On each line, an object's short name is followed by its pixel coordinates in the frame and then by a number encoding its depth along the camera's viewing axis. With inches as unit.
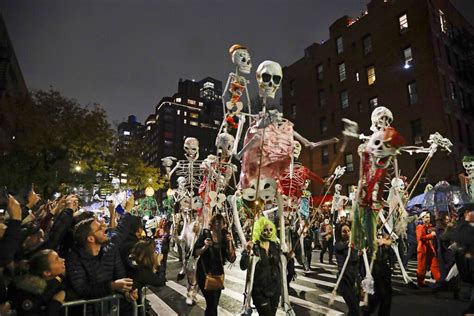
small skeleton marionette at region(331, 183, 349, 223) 572.8
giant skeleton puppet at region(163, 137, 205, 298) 319.1
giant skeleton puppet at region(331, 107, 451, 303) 202.1
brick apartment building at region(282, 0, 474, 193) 878.4
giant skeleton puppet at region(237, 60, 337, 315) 215.2
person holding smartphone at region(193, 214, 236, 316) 211.9
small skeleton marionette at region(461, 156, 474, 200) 579.0
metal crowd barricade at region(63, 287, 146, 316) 133.2
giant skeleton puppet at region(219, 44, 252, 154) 246.7
